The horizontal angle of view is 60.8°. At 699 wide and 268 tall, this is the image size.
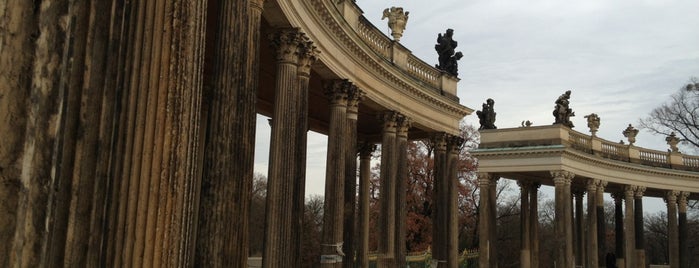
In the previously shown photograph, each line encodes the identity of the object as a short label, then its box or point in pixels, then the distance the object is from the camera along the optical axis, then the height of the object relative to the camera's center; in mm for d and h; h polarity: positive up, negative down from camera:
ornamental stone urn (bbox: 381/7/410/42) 33062 +11367
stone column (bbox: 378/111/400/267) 30484 +950
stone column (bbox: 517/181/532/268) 49531 +537
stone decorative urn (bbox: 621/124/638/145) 53031 +8974
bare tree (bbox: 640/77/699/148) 58500 +11669
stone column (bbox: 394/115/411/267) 31641 +2192
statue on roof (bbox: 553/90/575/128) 47094 +9612
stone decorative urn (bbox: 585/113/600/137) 49812 +9184
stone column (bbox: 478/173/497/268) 47334 +575
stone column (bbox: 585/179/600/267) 47750 +1490
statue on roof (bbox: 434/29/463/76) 39406 +11429
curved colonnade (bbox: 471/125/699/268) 44969 +4523
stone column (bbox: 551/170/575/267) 44219 +1084
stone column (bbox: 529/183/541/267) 50375 -14
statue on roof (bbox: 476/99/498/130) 50094 +9703
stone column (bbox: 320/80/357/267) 24484 +1245
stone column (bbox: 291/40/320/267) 20625 +2549
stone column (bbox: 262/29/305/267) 18984 +2178
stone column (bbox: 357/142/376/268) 30903 +944
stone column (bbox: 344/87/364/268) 27406 +2332
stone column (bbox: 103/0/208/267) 5422 +831
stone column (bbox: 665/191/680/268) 52094 +366
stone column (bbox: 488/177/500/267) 48031 +597
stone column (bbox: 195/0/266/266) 12766 +1689
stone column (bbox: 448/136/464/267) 36188 +1909
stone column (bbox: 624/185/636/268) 50281 +650
